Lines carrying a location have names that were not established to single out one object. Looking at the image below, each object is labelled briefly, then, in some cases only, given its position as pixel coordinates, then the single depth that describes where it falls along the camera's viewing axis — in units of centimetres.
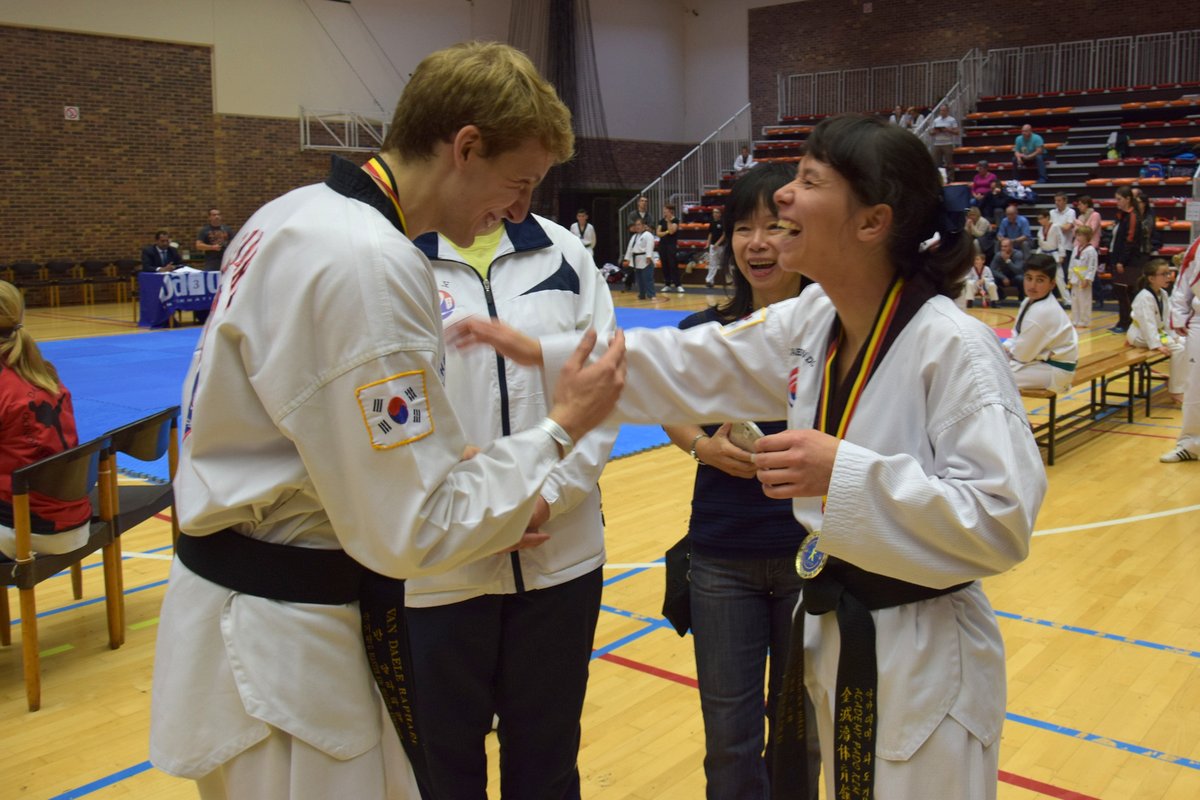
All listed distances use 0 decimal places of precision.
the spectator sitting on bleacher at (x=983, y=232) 1787
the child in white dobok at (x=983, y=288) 1744
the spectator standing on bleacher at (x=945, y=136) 2202
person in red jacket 419
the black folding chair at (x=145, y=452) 463
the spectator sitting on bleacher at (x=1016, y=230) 1833
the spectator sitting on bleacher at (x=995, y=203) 1958
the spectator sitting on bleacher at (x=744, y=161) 2448
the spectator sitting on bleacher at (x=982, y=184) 1955
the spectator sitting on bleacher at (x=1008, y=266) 1823
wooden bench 794
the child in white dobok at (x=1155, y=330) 953
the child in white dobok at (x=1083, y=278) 1539
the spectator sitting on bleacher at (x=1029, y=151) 2061
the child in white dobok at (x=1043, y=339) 785
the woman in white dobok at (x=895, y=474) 162
